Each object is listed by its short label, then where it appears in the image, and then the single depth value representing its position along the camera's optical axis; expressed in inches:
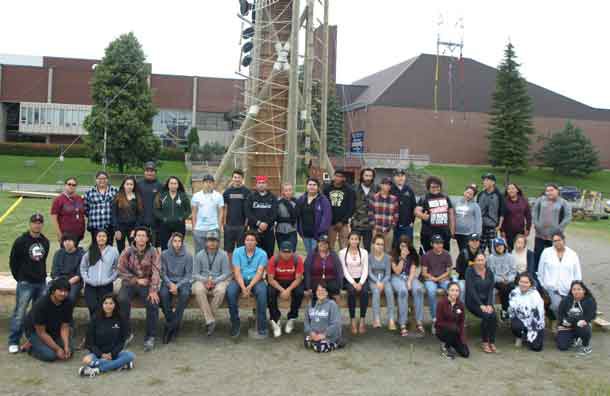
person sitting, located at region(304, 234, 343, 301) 252.8
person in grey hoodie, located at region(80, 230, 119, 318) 236.8
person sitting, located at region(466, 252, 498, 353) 242.5
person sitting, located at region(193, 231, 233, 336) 245.8
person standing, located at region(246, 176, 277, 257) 281.7
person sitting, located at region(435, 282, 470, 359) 229.6
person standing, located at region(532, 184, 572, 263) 293.4
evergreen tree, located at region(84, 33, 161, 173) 1456.7
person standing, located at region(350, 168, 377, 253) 291.9
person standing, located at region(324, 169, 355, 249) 293.0
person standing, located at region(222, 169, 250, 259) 288.5
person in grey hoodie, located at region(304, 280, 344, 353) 233.5
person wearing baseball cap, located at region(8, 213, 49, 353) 232.5
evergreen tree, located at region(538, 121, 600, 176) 1897.1
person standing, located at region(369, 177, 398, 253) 287.1
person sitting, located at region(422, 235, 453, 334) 259.8
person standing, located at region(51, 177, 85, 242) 268.4
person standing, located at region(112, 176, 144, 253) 275.1
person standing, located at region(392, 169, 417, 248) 293.9
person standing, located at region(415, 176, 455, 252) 287.4
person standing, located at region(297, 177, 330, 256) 283.3
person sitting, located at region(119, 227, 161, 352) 235.9
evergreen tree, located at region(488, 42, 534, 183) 1790.1
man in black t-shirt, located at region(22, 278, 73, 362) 211.9
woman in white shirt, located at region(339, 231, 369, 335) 254.4
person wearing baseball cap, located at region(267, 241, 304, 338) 251.6
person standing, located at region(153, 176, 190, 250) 278.4
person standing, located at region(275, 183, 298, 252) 286.2
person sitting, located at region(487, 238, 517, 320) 263.9
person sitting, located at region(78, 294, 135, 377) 201.3
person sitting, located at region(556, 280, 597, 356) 239.3
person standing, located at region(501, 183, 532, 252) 297.4
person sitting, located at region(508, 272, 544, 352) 240.8
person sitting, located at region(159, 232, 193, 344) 240.7
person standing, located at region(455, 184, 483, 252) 288.5
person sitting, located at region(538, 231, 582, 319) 260.5
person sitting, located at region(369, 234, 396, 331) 255.3
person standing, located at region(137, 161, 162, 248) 281.3
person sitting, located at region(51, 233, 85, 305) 238.2
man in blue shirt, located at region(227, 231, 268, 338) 246.5
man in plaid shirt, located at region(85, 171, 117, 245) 276.7
